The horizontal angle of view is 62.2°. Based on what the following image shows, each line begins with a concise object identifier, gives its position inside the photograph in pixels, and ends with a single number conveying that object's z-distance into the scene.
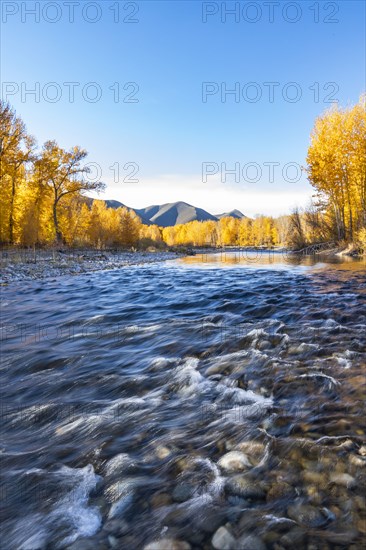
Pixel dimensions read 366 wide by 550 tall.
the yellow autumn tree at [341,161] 25.55
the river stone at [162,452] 2.52
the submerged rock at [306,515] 1.81
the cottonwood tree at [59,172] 35.06
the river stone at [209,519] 1.83
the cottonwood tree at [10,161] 27.27
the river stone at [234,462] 2.31
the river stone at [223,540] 1.71
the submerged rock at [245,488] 2.05
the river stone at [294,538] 1.68
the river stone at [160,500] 2.04
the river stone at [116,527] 1.84
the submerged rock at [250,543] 1.69
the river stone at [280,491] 2.02
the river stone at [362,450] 2.34
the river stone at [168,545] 1.73
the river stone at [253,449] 2.42
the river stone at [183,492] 2.08
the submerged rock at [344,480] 2.07
